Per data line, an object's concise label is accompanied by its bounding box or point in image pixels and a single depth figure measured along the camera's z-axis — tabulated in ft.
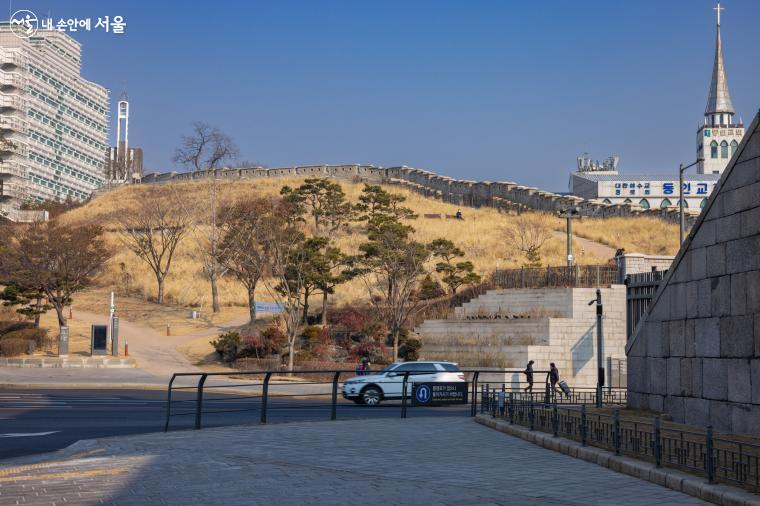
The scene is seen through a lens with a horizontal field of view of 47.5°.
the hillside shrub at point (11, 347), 144.77
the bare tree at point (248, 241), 170.30
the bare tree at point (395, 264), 147.95
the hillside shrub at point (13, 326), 159.12
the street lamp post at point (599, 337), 98.29
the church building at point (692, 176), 376.07
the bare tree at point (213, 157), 296.30
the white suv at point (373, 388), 91.91
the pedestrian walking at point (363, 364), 118.11
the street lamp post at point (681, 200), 118.88
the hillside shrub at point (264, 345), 143.23
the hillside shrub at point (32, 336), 151.12
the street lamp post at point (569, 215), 133.45
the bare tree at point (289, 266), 139.03
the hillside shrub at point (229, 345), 144.15
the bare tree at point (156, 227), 210.67
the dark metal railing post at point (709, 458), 30.60
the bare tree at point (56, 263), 151.64
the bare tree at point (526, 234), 214.90
